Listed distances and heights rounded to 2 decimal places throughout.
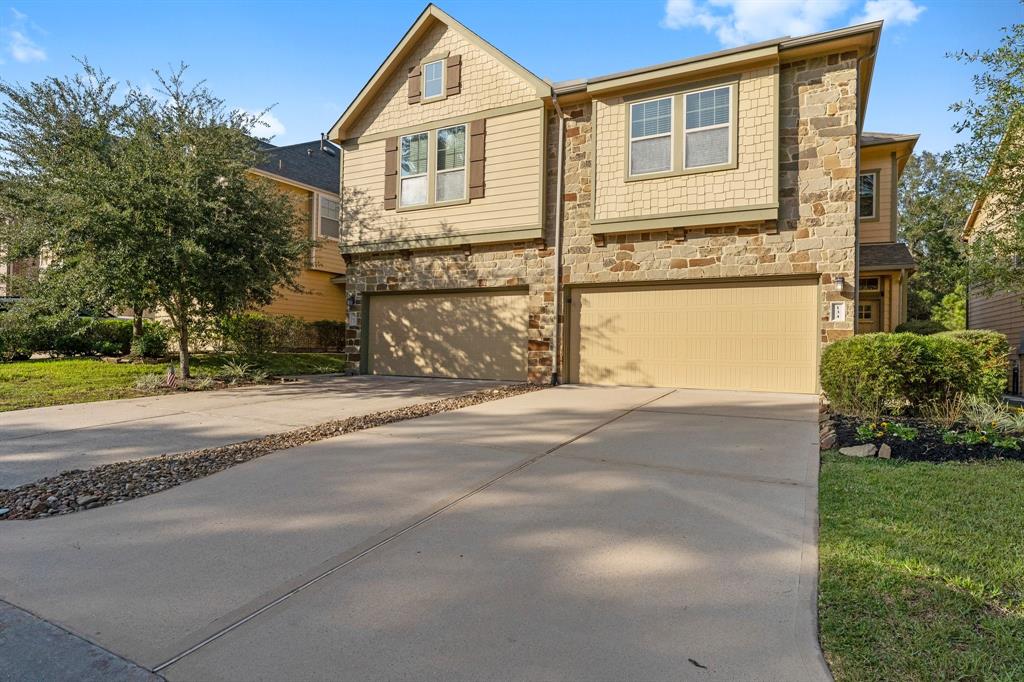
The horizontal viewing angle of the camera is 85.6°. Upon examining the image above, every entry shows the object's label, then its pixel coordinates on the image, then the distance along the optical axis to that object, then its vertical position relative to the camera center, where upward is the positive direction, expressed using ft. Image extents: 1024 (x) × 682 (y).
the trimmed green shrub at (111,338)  42.07 -0.52
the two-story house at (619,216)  28.84 +7.47
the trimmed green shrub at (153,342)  40.50 -0.75
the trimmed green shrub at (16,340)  32.60 -0.71
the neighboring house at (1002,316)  42.68 +2.64
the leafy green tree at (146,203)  27.89 +6.87
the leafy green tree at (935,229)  27.53 +8.82
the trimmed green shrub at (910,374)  20.97 -1.17
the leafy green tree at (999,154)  24.52 +8.86
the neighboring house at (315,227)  55.83 +11.39
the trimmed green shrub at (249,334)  44.96 -0.02
